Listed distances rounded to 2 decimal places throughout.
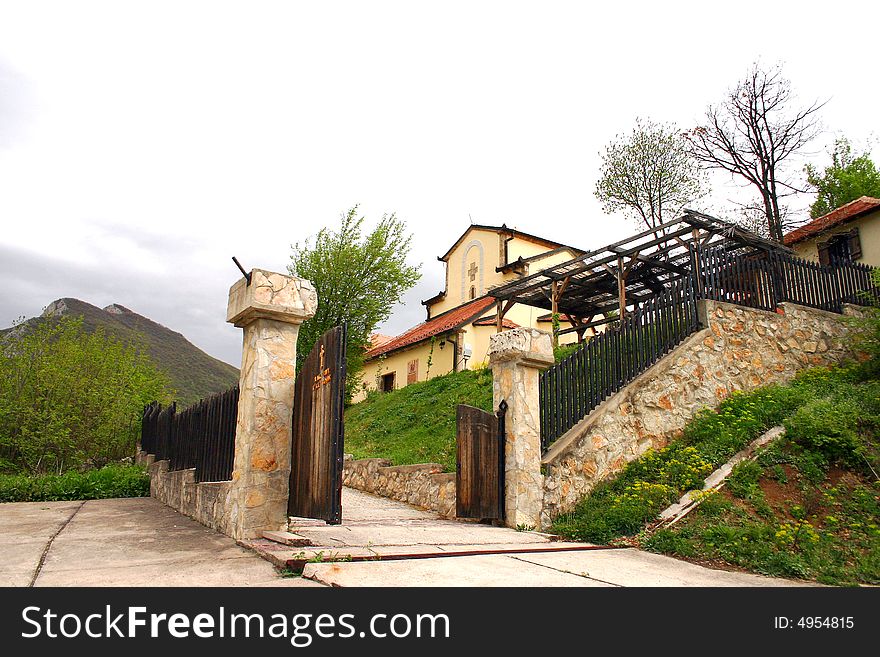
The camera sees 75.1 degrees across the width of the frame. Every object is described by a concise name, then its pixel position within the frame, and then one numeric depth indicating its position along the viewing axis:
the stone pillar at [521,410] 7.39
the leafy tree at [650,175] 25.05
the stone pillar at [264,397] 5.14
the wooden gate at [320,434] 4.78
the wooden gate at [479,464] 7.51
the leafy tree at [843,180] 22.03
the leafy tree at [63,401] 12.16
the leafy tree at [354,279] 21.59
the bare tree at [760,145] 20.25
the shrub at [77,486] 9.02
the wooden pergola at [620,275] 13.09
